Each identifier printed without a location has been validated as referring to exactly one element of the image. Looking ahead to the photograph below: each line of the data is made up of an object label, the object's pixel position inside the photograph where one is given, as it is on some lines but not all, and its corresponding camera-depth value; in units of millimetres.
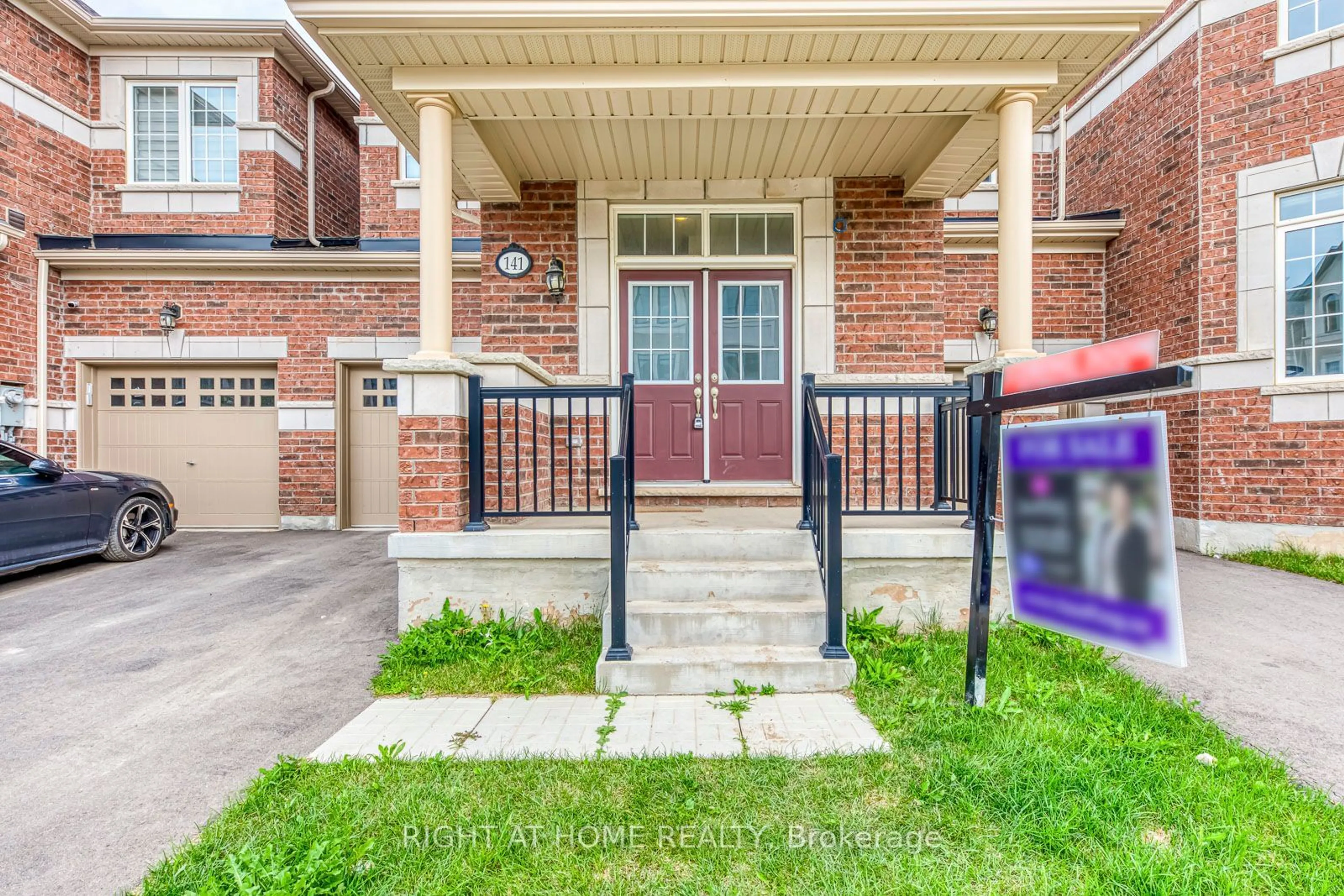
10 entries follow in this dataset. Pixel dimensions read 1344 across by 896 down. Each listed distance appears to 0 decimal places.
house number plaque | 5387
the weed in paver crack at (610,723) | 2541
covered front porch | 3514
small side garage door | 7996
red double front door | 5496
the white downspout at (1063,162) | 8227
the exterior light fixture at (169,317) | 7355
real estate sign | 2025
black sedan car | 5055
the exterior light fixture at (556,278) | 5293
